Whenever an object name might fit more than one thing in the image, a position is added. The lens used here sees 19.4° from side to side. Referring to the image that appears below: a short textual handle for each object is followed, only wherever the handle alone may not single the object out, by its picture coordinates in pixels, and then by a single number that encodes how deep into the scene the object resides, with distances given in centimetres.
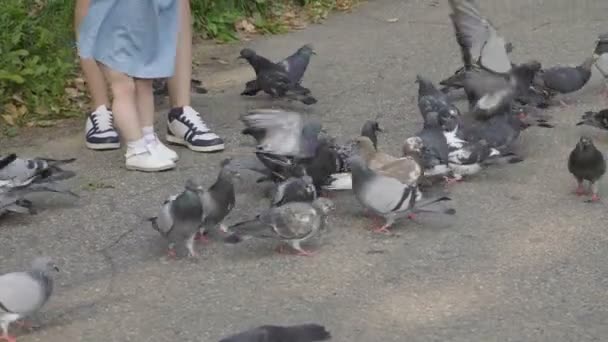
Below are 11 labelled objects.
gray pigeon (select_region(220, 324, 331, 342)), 595
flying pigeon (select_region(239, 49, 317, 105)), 1164
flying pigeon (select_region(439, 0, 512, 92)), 1118
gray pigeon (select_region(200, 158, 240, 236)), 822
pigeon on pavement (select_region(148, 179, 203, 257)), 793
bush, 1174
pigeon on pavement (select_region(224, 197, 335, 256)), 799
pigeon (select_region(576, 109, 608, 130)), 1036
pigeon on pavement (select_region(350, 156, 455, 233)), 837
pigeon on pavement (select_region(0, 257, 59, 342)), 668
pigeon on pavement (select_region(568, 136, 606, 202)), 893
